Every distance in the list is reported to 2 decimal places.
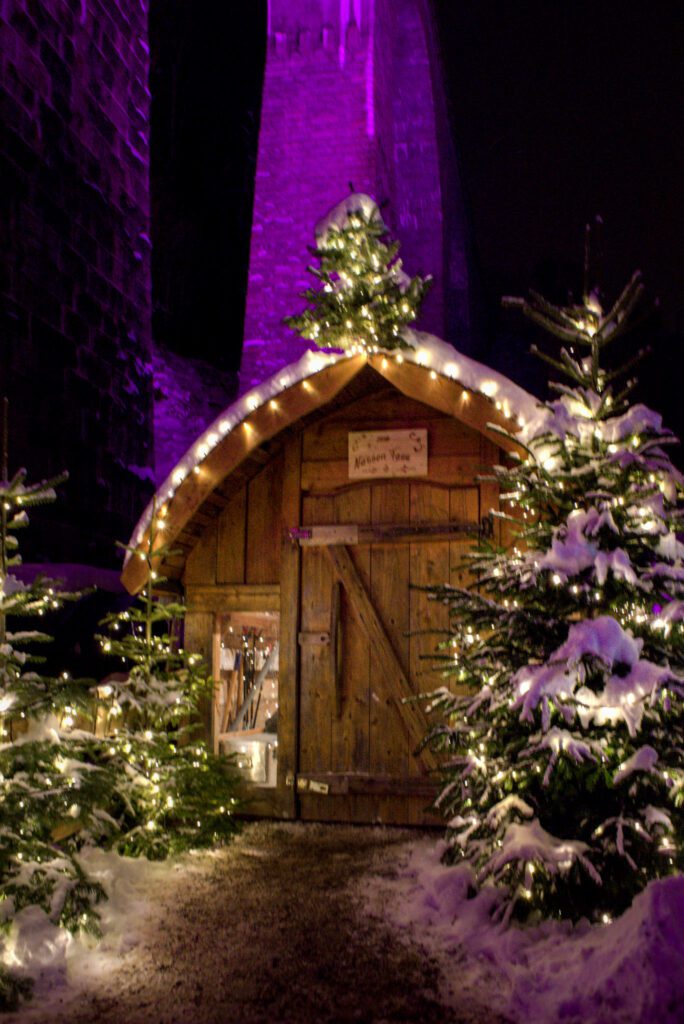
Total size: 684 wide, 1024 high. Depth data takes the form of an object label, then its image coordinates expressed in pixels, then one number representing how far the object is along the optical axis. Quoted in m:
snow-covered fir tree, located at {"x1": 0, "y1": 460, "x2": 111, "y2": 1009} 4.50
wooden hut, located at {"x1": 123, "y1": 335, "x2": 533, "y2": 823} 7.80
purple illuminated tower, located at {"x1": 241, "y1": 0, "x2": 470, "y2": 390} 14.23
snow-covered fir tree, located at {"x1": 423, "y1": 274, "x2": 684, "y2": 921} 4.69
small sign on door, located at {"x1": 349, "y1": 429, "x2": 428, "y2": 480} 8.08
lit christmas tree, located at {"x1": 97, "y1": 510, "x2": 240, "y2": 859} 6.56
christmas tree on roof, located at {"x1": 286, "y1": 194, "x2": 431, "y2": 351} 7.27
